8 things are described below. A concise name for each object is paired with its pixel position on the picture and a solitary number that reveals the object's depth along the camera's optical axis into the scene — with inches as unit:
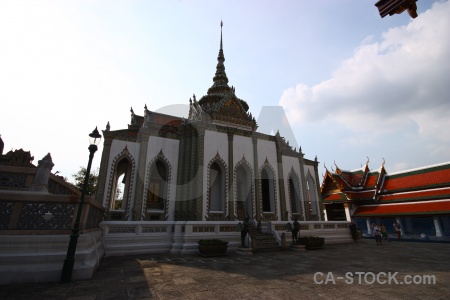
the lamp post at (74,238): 212.1
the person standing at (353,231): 670.5
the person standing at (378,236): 624.8
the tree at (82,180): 1378.2
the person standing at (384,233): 737.6
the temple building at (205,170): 600.1
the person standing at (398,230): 742.5
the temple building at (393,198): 706.2
